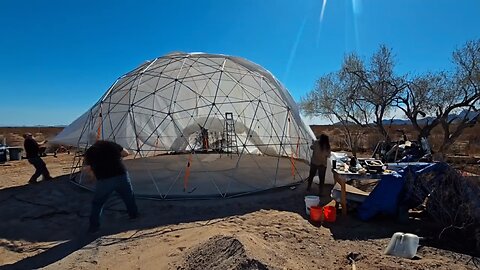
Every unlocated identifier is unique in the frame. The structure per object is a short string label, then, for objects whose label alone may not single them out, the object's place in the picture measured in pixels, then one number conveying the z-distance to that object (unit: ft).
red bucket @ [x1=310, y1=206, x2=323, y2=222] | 20.33
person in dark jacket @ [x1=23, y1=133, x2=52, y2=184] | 30.81
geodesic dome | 30.04
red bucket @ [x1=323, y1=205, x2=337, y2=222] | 20.18
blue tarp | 19.22
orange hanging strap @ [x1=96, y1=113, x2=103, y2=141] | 30.01
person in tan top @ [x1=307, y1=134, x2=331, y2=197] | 25.48
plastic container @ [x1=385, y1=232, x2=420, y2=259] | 14.67
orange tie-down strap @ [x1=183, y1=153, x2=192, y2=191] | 26.98
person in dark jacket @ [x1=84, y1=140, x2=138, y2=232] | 18.56
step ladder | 41.78
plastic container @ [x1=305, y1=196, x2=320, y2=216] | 21.47
